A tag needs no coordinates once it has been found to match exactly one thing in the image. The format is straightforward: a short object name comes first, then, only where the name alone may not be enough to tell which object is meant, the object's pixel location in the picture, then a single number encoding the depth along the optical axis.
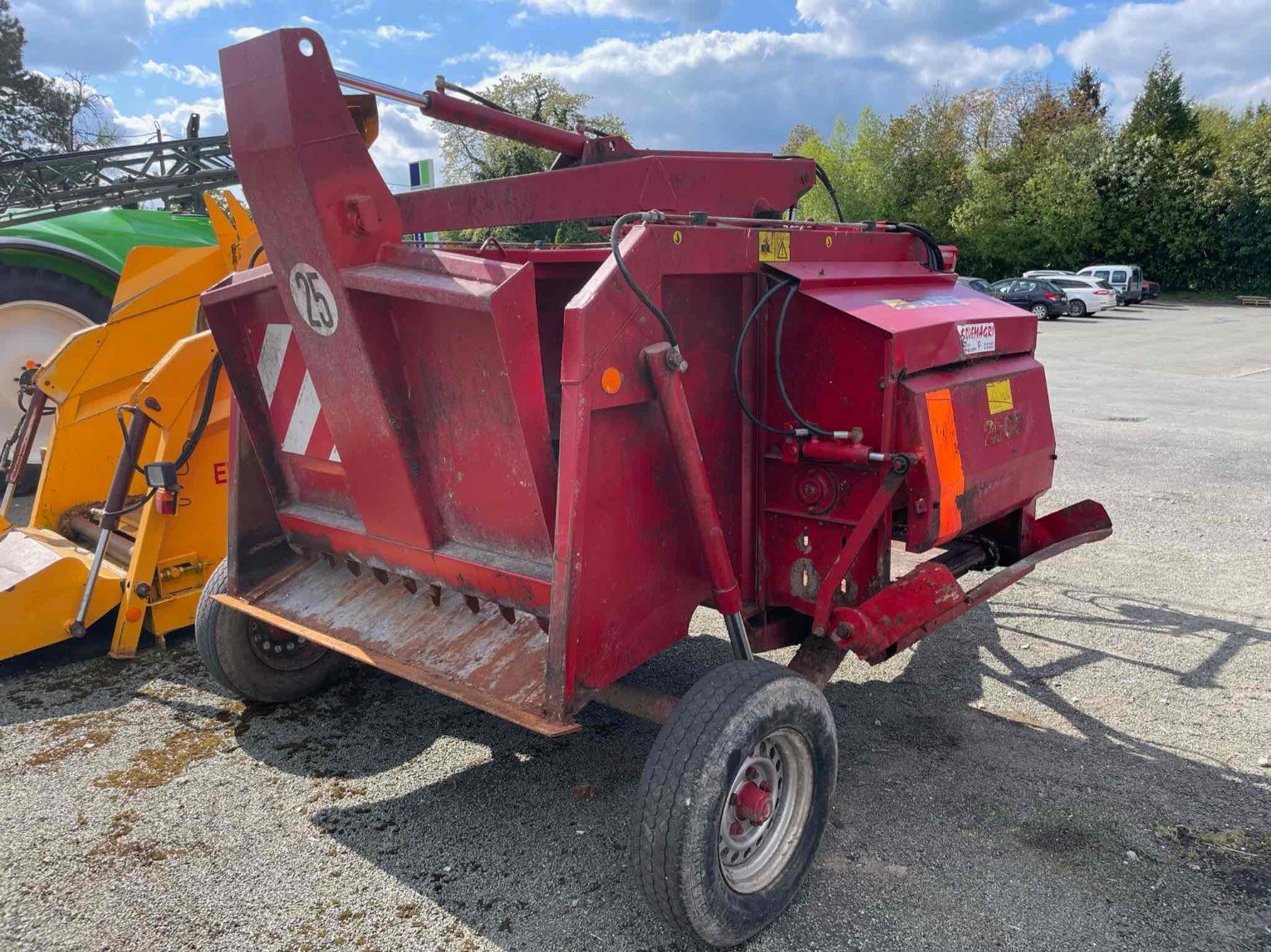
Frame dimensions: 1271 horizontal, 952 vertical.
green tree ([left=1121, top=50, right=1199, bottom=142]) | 38.91
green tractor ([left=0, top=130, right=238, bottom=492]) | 6.55
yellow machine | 4.16
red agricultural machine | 2.50
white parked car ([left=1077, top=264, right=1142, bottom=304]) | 31.91
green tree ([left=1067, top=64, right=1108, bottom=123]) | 43.44
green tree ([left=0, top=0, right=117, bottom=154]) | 30.14
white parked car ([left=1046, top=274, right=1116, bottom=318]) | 28.12
